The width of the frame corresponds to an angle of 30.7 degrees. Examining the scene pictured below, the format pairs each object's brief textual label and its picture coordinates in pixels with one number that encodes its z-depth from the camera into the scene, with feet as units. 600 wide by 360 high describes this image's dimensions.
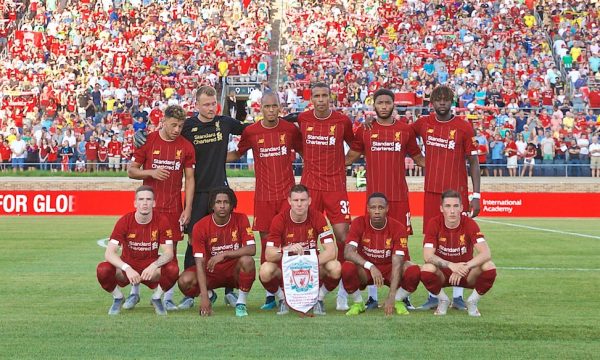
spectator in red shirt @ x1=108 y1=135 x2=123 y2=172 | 108.17
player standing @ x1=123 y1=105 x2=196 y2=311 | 36.35
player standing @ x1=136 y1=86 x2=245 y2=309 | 37.86
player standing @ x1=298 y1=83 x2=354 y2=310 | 37.73
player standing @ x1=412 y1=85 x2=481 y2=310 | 37.78
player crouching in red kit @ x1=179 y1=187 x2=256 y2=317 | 34.91
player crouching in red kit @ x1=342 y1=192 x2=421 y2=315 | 34.68
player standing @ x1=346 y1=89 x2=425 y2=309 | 37.65
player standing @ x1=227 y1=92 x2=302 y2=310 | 37.78
